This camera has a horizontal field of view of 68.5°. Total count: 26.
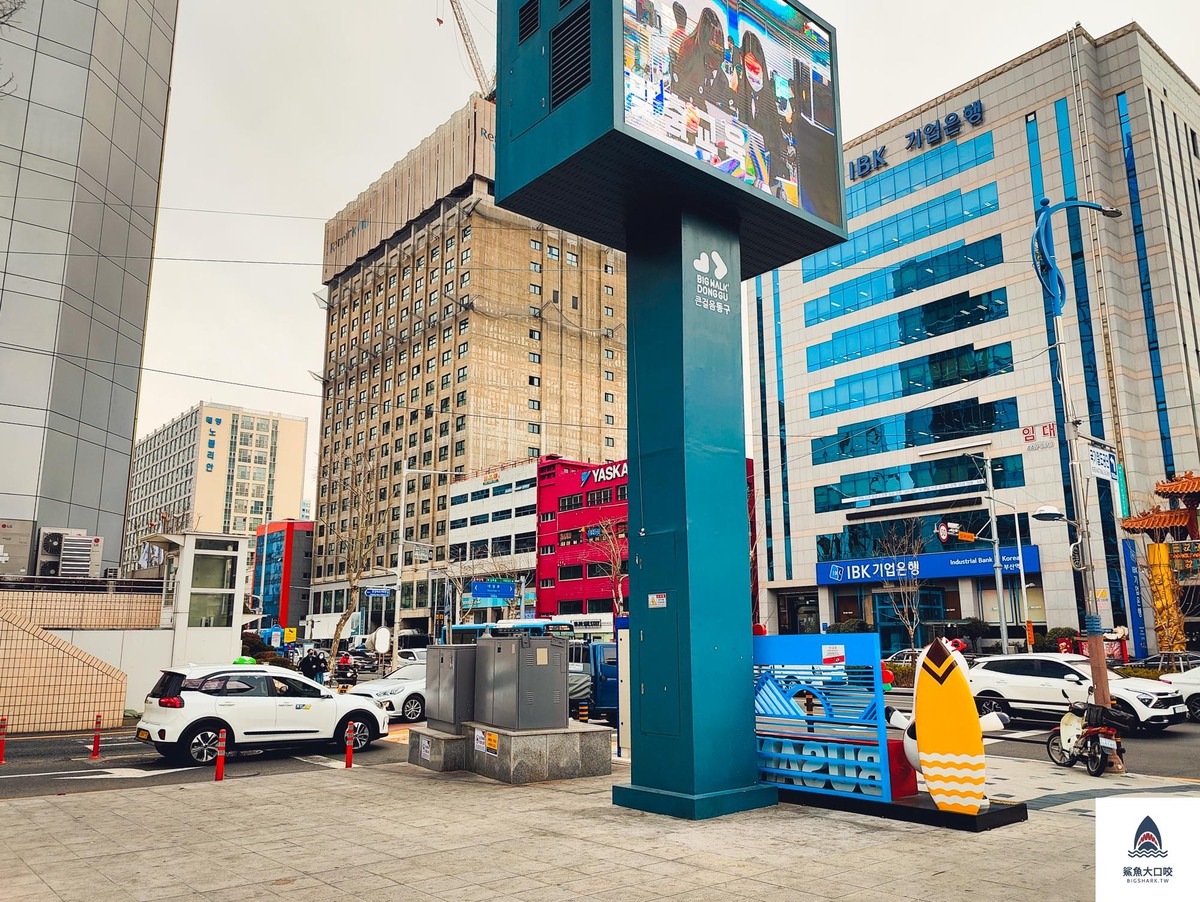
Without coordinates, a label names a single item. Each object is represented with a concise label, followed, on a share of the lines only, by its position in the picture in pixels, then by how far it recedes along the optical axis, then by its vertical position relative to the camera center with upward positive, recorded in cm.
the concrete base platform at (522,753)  1299 -181
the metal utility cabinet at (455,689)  1470 -93
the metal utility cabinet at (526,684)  1341 -78
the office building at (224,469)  15988 +3072
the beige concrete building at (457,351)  9119 +3081
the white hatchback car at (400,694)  2384 -164
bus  3716 +22
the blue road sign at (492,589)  5071 +249
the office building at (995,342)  4750 +1656
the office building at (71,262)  3101 +1374
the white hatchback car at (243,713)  1527 -142
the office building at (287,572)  12762 +893
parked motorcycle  1384 -171
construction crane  13325 +8684
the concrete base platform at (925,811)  924 -195
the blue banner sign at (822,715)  1027 -99
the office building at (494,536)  7594 +871
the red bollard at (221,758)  1361 -189
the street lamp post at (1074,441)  1481 +352
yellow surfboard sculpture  941 -109
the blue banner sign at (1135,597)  4341 +161
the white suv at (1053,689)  1970 -138
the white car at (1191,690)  2223 -148
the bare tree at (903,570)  4991 +351
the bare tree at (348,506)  10056 +1529
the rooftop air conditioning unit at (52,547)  3023 +297
